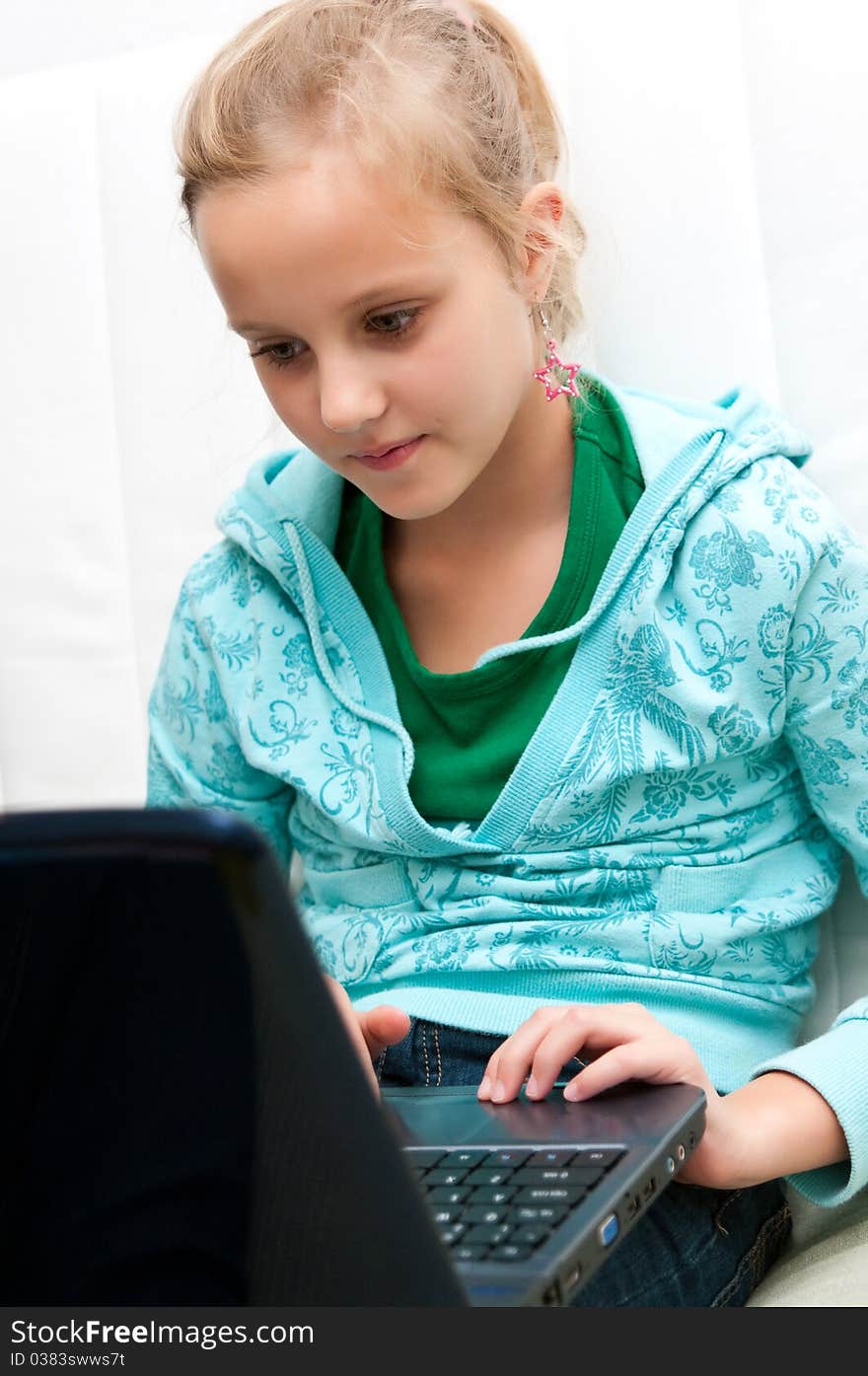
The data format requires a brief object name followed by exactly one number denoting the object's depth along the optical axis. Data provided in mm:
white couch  993
